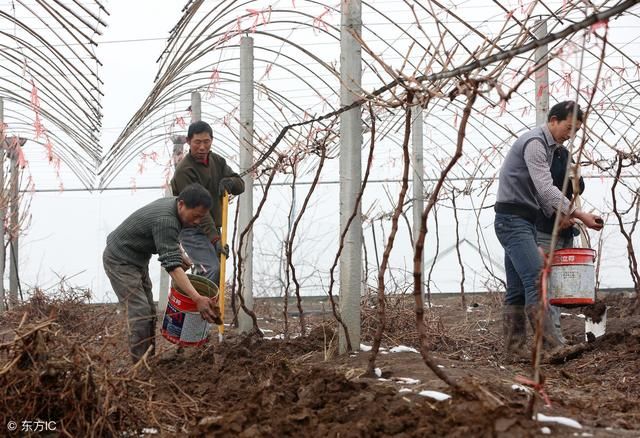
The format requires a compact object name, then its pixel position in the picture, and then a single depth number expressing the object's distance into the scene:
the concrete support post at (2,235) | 10.83
